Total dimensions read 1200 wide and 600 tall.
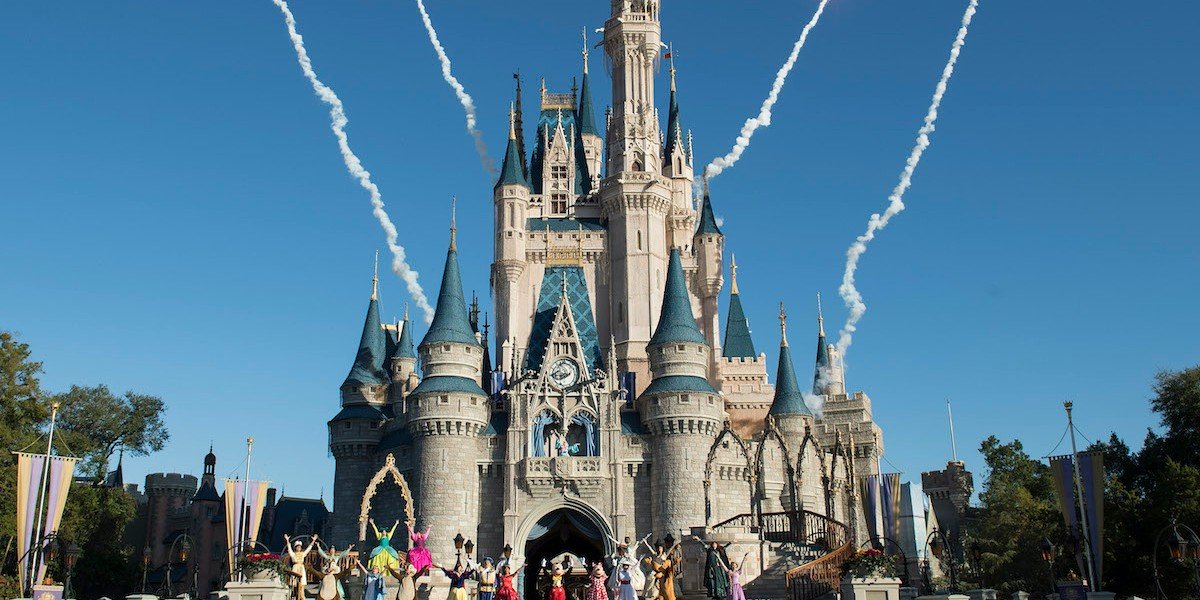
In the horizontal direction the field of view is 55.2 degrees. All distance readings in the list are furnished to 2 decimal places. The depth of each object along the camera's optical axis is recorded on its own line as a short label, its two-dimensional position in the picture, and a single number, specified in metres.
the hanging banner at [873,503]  44.12
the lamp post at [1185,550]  27.75
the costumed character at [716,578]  28.16
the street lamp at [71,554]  30.73
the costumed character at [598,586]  25.86
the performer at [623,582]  25.86
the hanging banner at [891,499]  44.38
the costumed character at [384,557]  27.54
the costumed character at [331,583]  25.22
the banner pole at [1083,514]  38.06
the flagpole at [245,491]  53.94
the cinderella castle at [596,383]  54.81
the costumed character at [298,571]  26.50
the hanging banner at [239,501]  52.88
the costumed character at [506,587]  26.25
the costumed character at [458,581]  25.86
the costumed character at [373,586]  26.50
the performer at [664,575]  26.20
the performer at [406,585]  25.53
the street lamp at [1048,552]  30.92
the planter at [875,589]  26.92
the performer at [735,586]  26.50
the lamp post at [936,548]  30.60
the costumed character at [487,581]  26.59
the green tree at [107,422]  66.56
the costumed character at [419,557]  27.78
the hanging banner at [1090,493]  37.97
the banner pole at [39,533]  40.15
